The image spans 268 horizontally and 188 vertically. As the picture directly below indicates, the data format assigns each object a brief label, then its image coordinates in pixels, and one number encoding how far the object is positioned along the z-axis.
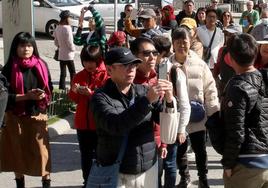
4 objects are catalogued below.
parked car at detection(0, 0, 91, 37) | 20.88
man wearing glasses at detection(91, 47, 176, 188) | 3.75
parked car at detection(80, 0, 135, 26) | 24.92
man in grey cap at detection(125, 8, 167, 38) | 7.17
